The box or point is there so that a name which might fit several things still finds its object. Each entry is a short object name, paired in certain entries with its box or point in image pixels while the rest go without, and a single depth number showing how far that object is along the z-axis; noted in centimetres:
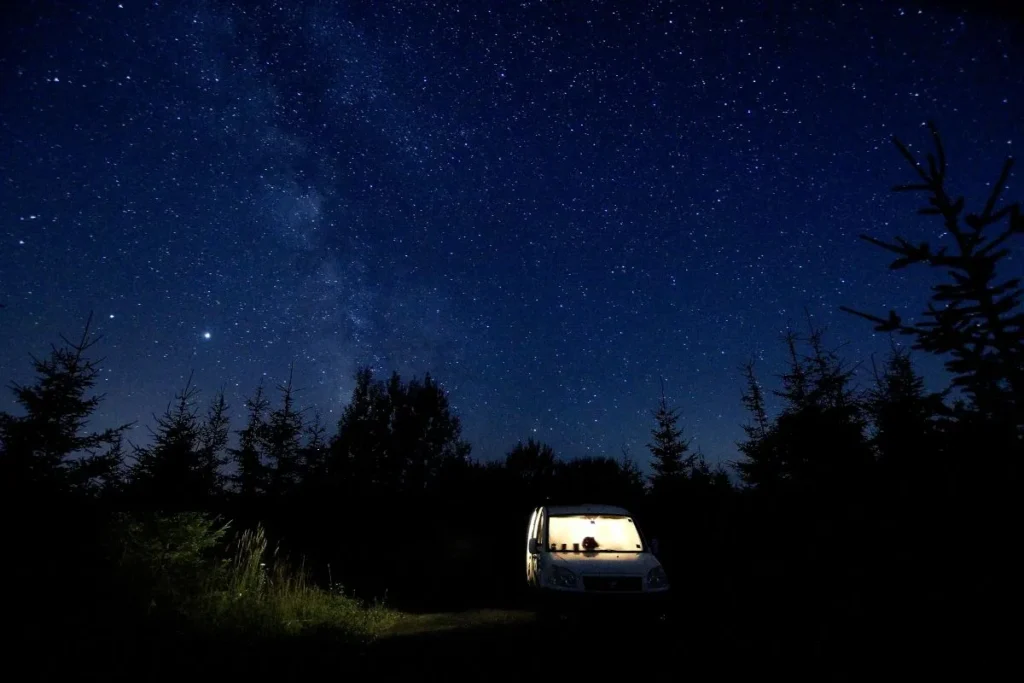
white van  776
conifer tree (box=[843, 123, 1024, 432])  448
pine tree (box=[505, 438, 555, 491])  3154
